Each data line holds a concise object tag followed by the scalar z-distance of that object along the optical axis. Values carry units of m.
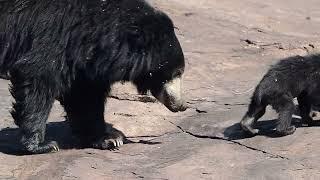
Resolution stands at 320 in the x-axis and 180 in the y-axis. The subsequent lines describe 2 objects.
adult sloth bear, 11.95
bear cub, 13.00
